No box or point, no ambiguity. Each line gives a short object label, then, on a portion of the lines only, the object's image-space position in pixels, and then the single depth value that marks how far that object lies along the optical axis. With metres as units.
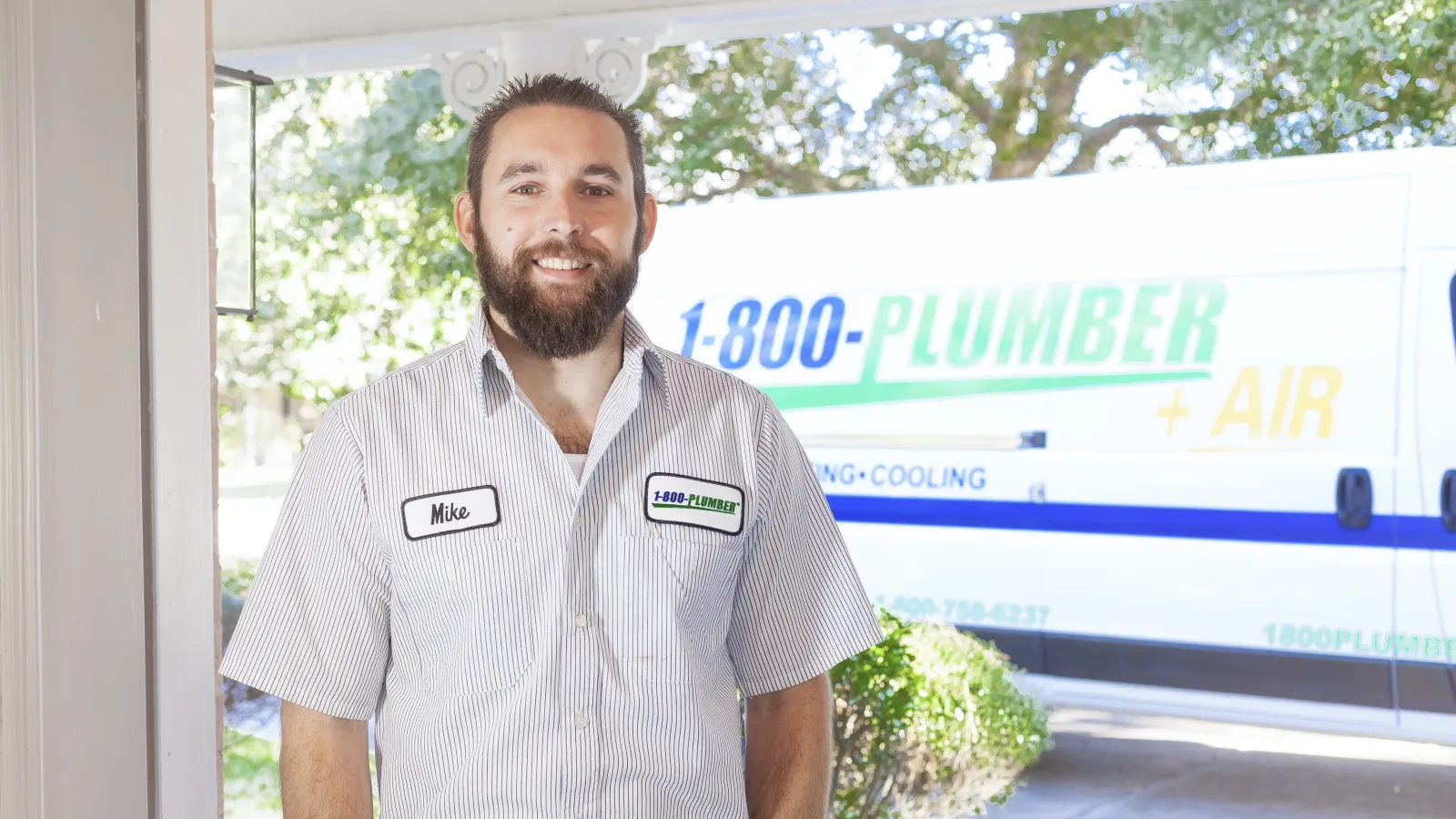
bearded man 1.36
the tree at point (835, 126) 6.12
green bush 4.34
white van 4.62
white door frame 1.42
